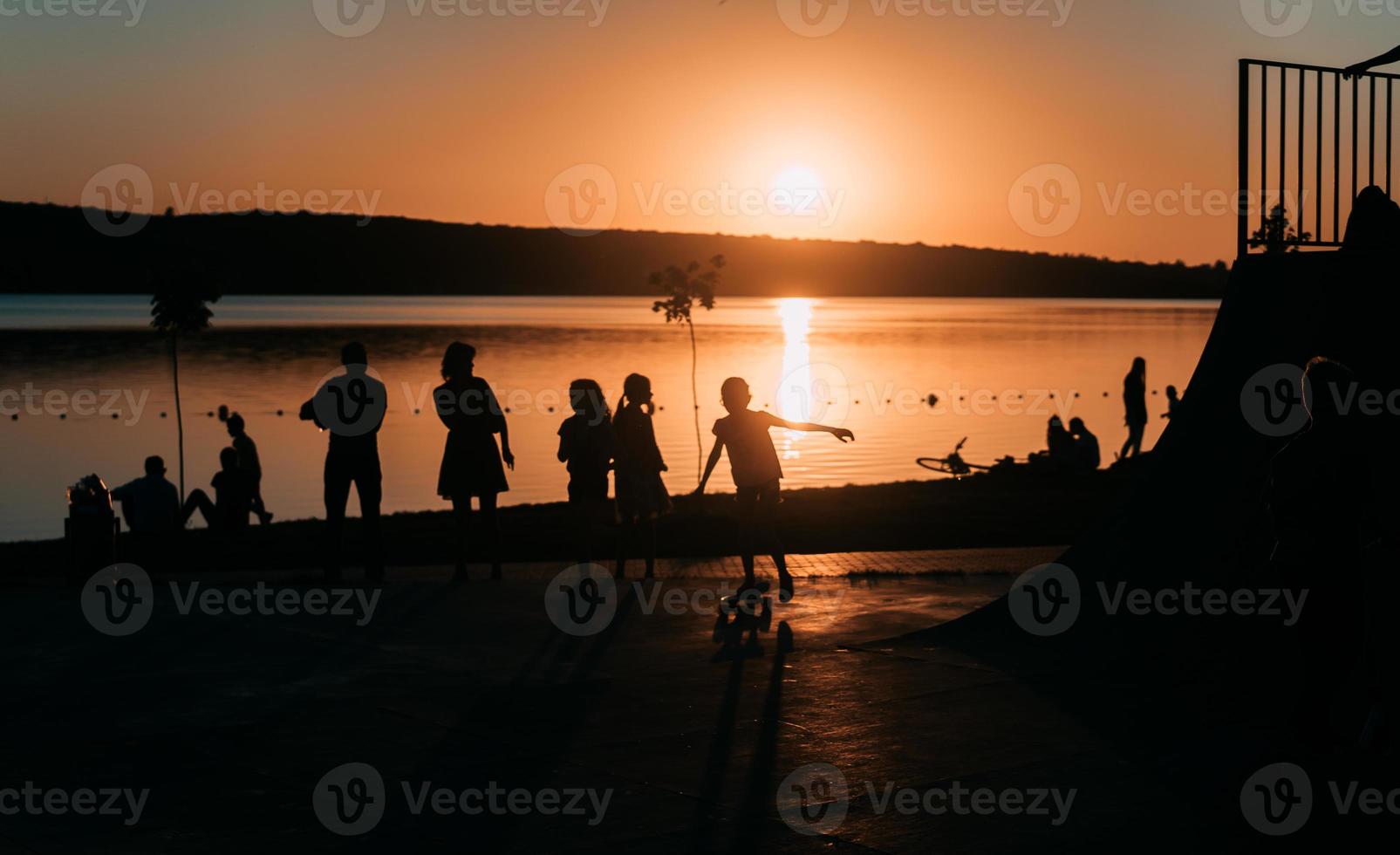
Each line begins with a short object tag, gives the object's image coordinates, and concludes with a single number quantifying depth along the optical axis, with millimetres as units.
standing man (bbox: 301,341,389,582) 11531
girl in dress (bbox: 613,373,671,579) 11719
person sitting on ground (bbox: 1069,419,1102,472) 22062
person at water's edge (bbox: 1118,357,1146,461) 24547
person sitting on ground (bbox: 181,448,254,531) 17531
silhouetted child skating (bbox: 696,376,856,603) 10969
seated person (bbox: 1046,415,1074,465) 21812
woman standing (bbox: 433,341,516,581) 11570
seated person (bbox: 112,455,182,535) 16703
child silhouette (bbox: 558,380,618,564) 11555
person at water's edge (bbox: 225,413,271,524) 19109
